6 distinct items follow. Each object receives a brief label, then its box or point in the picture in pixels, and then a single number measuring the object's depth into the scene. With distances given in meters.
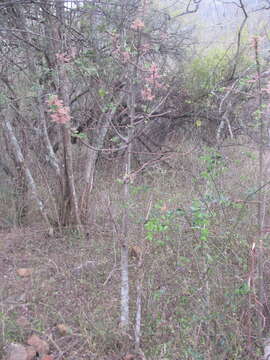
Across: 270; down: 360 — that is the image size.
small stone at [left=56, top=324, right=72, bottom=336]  2.48
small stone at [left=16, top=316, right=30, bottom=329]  2.58
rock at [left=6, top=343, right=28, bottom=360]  2.21
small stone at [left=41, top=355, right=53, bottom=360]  2.23
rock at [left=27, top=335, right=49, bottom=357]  2.34
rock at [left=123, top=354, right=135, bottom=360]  2.23
